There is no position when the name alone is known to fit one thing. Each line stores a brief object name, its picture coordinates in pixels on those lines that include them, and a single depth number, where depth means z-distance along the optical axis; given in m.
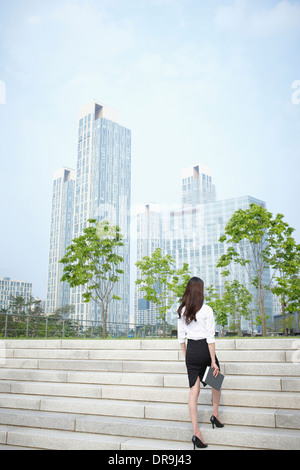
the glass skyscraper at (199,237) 114.44
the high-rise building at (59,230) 137.62
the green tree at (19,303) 52.83
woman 4.39
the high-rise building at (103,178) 125.88
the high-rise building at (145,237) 136.62
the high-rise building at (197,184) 177.38
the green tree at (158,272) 25.38
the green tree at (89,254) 19.56
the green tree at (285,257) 18.53
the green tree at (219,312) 33.03
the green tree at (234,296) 38.32
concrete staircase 4.76
